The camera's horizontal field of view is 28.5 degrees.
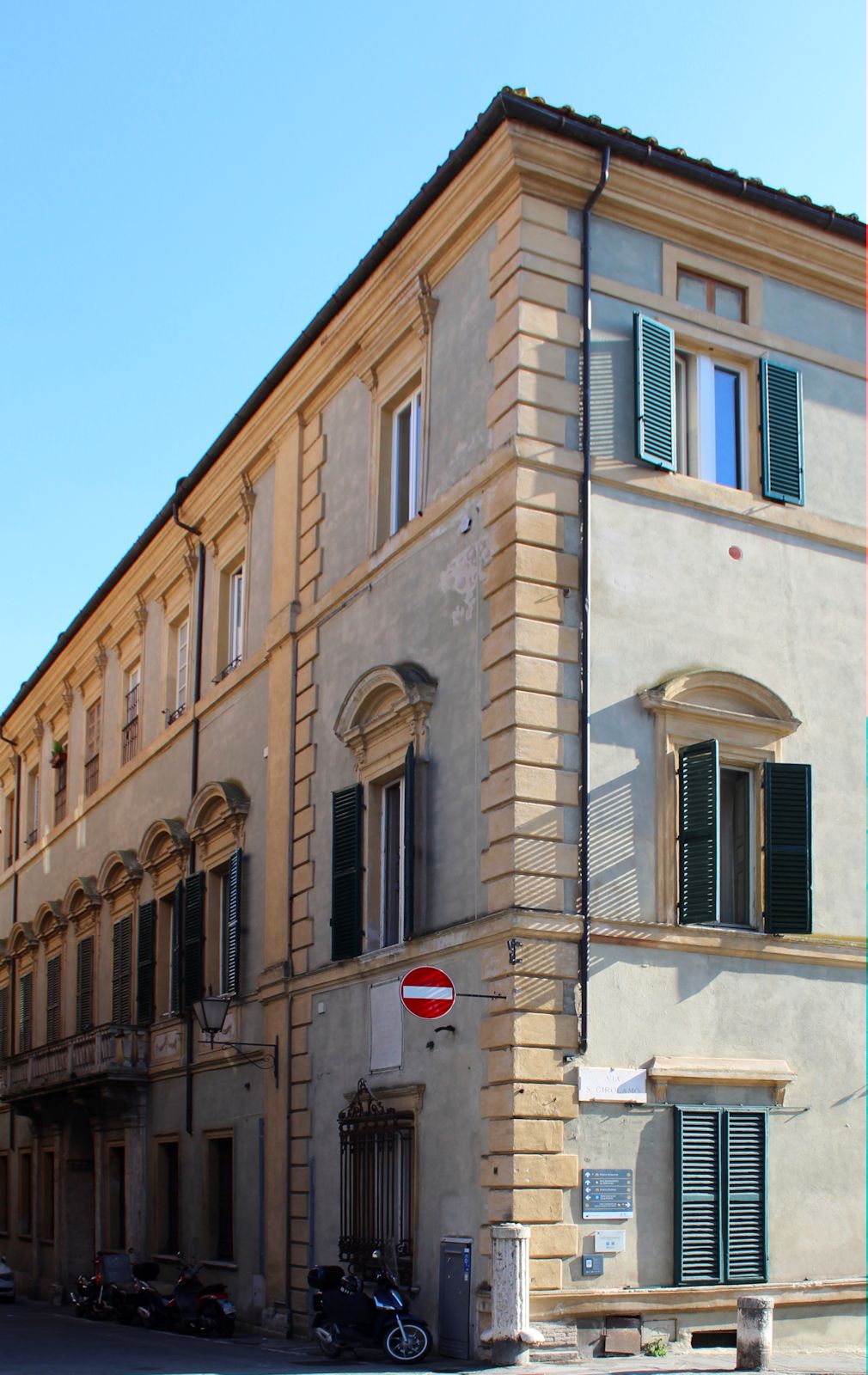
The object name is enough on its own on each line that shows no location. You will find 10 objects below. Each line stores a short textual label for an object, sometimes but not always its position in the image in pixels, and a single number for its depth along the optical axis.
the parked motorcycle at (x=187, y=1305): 20.50
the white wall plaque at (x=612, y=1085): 15.24
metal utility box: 15.02
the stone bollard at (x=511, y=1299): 14.23
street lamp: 20.89
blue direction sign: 15.01
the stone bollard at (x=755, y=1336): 14.30
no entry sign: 15.06
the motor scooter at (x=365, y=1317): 15.20
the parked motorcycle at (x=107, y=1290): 23.61
